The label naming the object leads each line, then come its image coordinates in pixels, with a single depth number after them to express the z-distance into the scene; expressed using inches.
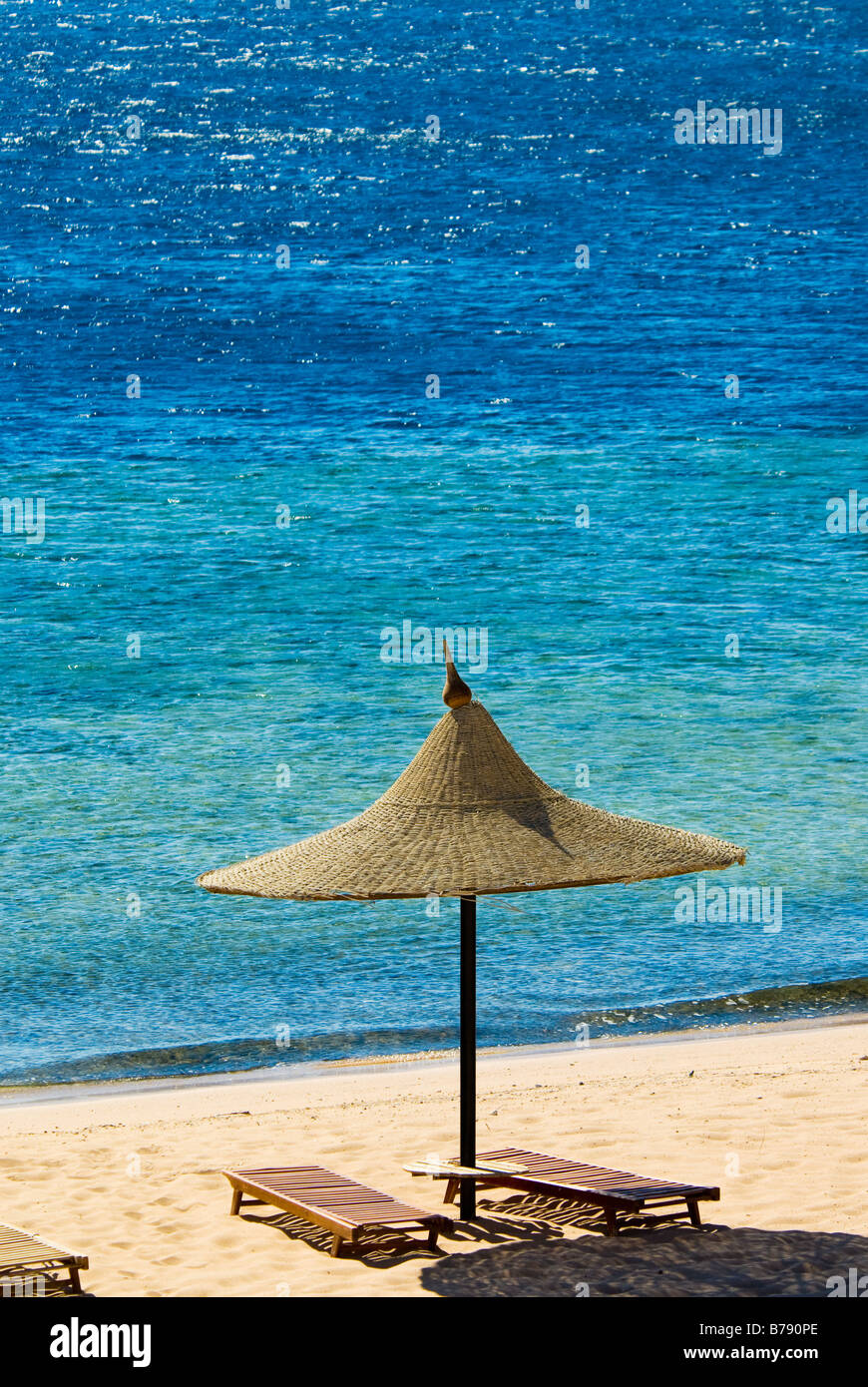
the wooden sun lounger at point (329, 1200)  724.0
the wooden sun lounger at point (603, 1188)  753.0
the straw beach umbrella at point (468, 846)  712.4
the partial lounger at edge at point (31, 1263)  652.7
